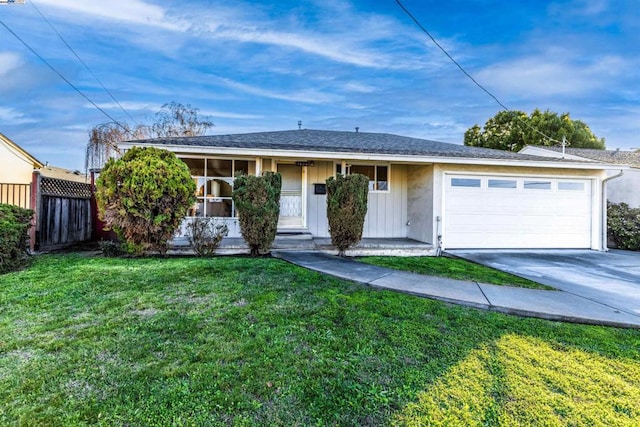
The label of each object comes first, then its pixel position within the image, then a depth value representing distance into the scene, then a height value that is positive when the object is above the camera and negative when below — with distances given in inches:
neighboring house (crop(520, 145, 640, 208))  494.6 +59.4
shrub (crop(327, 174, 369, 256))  275.9 +6.7
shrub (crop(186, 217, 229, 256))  276.5 -21.7
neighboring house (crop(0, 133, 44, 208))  454.3 +73.4
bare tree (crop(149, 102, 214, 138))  766.5 +234.0
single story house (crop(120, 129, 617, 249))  342.0 +32.6
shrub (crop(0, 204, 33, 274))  205.6 -18.5
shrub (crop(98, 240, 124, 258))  267.6 -33.5
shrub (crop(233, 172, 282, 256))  261.3 +6.6
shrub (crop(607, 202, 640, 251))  390.3 -9.6
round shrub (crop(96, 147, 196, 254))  241.9 +12.7
